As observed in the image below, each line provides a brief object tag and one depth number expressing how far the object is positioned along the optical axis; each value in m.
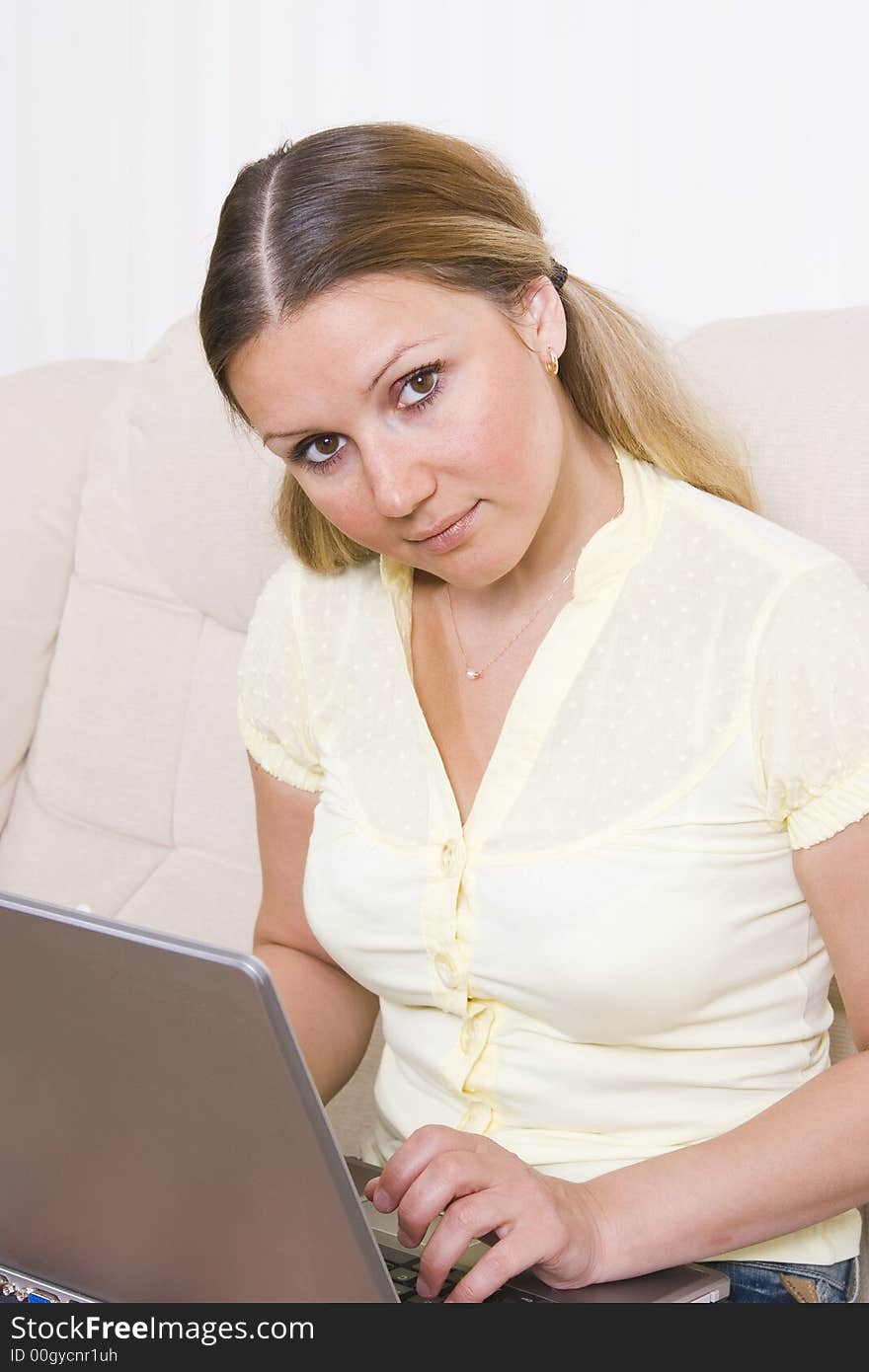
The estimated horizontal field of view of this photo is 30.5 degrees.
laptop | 0.70
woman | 0.97
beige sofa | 1.67
